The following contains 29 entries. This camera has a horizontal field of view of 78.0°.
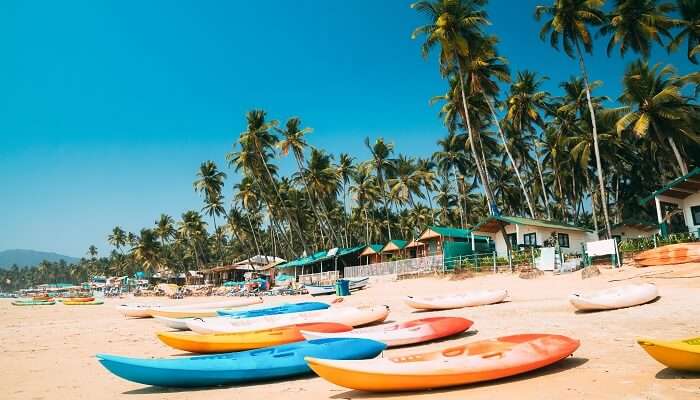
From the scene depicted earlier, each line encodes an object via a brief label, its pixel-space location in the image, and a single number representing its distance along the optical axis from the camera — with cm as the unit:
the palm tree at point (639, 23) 2745
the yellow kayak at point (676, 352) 508
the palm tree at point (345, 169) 5134
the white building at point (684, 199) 2094
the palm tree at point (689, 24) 2695
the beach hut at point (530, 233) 2647
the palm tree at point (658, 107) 2550
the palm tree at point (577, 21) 2722
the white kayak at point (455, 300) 1441
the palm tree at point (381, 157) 4872
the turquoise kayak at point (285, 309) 1549
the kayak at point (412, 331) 848
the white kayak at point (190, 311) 2061
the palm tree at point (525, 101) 3503
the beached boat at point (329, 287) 2784
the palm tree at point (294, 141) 4538
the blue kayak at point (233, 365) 653
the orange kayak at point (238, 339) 961
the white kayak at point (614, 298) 1083
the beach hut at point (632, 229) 3120
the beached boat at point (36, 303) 4779
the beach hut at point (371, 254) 4216
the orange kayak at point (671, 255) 1575
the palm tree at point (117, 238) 10575
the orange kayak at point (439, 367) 555
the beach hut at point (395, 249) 4046
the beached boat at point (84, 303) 4154
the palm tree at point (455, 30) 2780
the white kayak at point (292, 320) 1117
